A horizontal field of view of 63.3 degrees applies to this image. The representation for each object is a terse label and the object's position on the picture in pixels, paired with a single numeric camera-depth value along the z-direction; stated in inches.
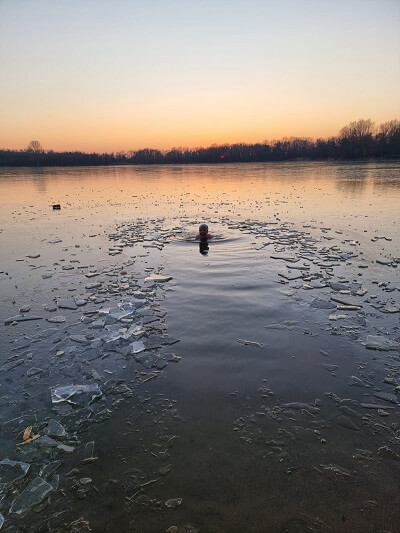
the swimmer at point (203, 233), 485.4
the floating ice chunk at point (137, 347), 204.8
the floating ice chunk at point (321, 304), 257.0
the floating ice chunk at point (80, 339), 216.7
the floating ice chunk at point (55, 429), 139.8
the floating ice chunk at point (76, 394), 161.3
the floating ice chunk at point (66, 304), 269.1
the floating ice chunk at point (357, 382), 166.2
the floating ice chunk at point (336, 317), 237.0
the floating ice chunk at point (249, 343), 205.7
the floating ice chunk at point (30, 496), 108.8
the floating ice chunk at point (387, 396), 155.4
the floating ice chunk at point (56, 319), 243.0
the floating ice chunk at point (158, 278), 330.0
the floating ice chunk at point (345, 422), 139.6
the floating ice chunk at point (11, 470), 119.1
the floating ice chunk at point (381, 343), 197.3
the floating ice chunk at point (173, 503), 108.1
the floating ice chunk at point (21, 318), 244.9
